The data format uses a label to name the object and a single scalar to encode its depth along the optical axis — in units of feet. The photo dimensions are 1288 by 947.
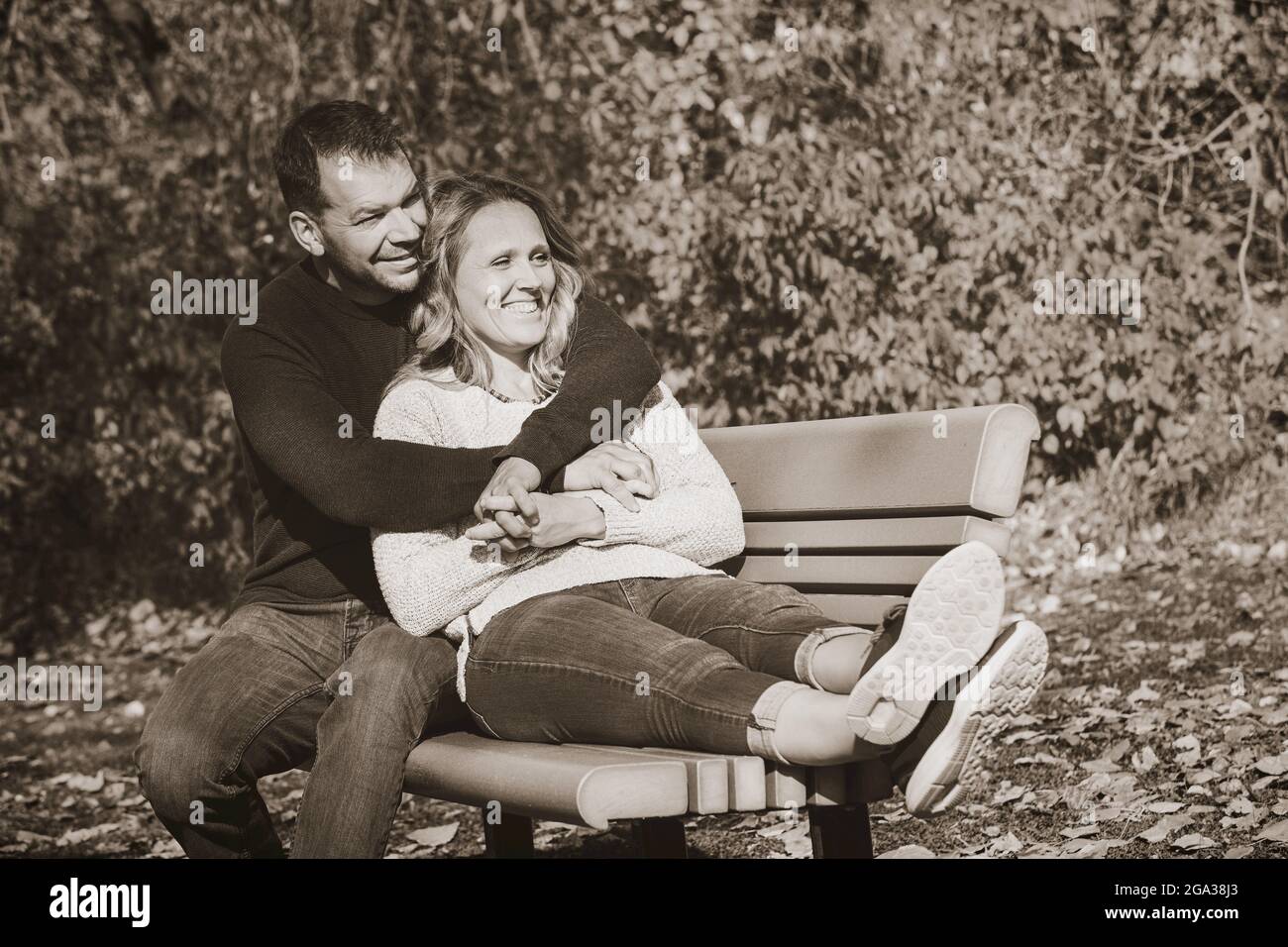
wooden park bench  7.24
